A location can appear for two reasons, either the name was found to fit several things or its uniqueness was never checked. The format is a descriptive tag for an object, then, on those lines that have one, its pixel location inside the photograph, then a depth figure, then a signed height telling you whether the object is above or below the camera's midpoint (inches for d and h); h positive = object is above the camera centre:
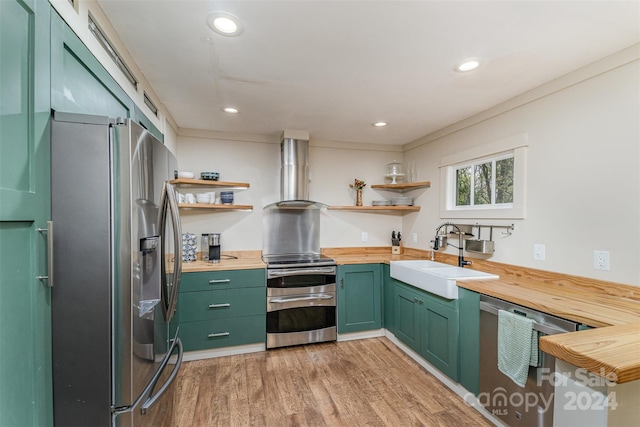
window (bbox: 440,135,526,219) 89.4 +11.0
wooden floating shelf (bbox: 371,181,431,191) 132.5 +12.2
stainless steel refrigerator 37.5 -8.5
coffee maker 116.0 -16.0
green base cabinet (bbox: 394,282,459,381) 84.8 -40.1
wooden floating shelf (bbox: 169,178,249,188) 111.7 +10.8
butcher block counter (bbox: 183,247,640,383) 29.8 -19.9
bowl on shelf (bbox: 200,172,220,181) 119.6 +14.2
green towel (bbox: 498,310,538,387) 61.1 -30.9
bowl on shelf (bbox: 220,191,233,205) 121.5 +5.2
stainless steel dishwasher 58.7 -39.8
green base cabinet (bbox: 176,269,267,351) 101.7 -37.8
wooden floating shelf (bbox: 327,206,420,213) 137.7 +0.9
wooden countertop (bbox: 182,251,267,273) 103.8 -21.9
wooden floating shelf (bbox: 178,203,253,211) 113.4 +1.0
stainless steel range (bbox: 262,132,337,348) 111.4 -26.2
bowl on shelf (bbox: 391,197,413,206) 143.6 +4.6
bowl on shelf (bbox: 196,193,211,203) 119.0 +4.6
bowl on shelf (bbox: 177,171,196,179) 115.8 +14.1
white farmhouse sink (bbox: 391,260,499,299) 83.7 -22.7
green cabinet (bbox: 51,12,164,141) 38.7 +21.6
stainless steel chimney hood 124.6 +18.7
